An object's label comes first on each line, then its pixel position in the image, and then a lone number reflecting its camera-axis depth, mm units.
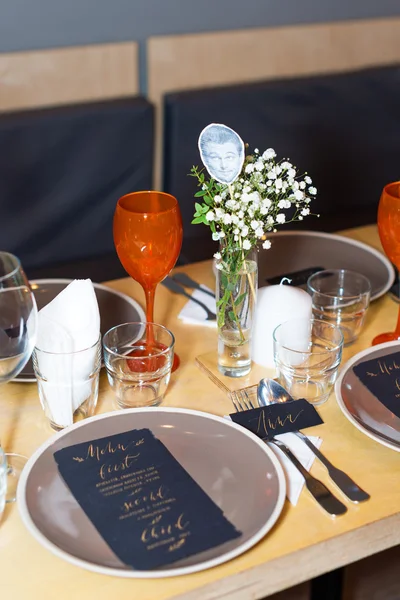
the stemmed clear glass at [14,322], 902
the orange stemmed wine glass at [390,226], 1236
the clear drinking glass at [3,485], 878
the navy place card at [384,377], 1103
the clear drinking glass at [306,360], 1120
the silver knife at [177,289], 1384
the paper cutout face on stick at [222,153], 1062
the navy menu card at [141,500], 833
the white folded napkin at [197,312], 1345
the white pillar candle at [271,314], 1200
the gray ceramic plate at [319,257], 1523
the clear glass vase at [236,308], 1112
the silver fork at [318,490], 908
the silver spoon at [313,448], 935
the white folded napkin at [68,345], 1035
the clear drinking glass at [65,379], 1031
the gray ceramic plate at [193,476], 823
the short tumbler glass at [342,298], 1306
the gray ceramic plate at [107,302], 1338
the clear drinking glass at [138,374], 1087
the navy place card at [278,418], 1029
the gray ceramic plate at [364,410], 1028
